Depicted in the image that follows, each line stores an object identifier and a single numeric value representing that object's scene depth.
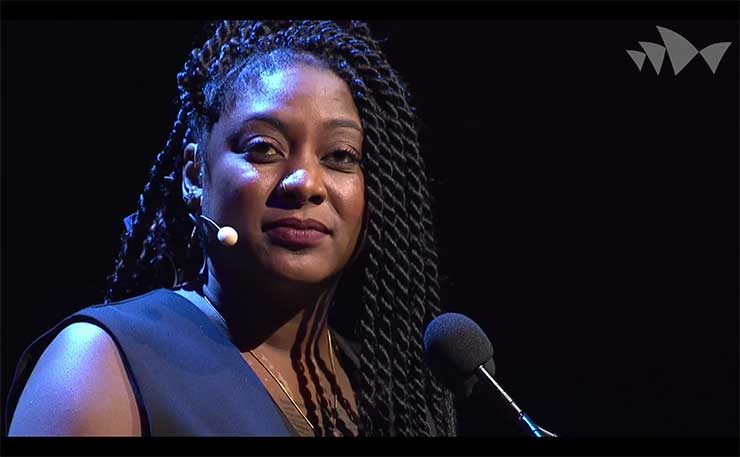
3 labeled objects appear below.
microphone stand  4.35
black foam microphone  4.38
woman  4.36
